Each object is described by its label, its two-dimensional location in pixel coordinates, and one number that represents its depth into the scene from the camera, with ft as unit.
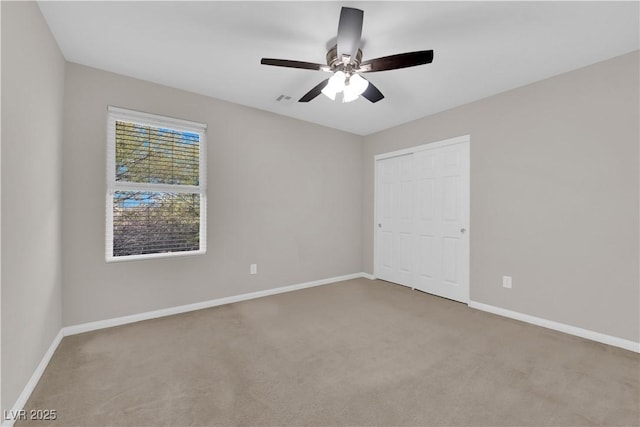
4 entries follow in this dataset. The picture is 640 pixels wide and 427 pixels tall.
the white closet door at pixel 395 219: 13.93
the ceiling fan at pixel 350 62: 5.70
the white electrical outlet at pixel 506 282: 10.21
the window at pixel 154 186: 9.27
